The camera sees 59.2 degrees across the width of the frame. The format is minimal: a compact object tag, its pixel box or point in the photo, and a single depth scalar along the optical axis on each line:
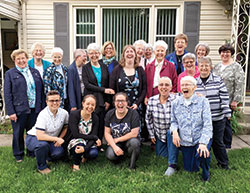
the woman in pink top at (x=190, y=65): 3.21
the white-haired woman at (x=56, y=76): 3.50
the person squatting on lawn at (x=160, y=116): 3.36
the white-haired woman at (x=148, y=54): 4.16
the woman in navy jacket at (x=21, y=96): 3.22
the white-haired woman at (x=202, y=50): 3.72
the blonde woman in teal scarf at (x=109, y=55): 3.74
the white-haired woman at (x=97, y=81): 3.54
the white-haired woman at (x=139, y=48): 3.96
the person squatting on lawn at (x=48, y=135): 3.00
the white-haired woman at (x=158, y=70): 3.61
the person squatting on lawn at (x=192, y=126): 2.71
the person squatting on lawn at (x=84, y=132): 3.07
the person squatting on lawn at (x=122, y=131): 3.12
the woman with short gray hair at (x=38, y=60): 3.62
